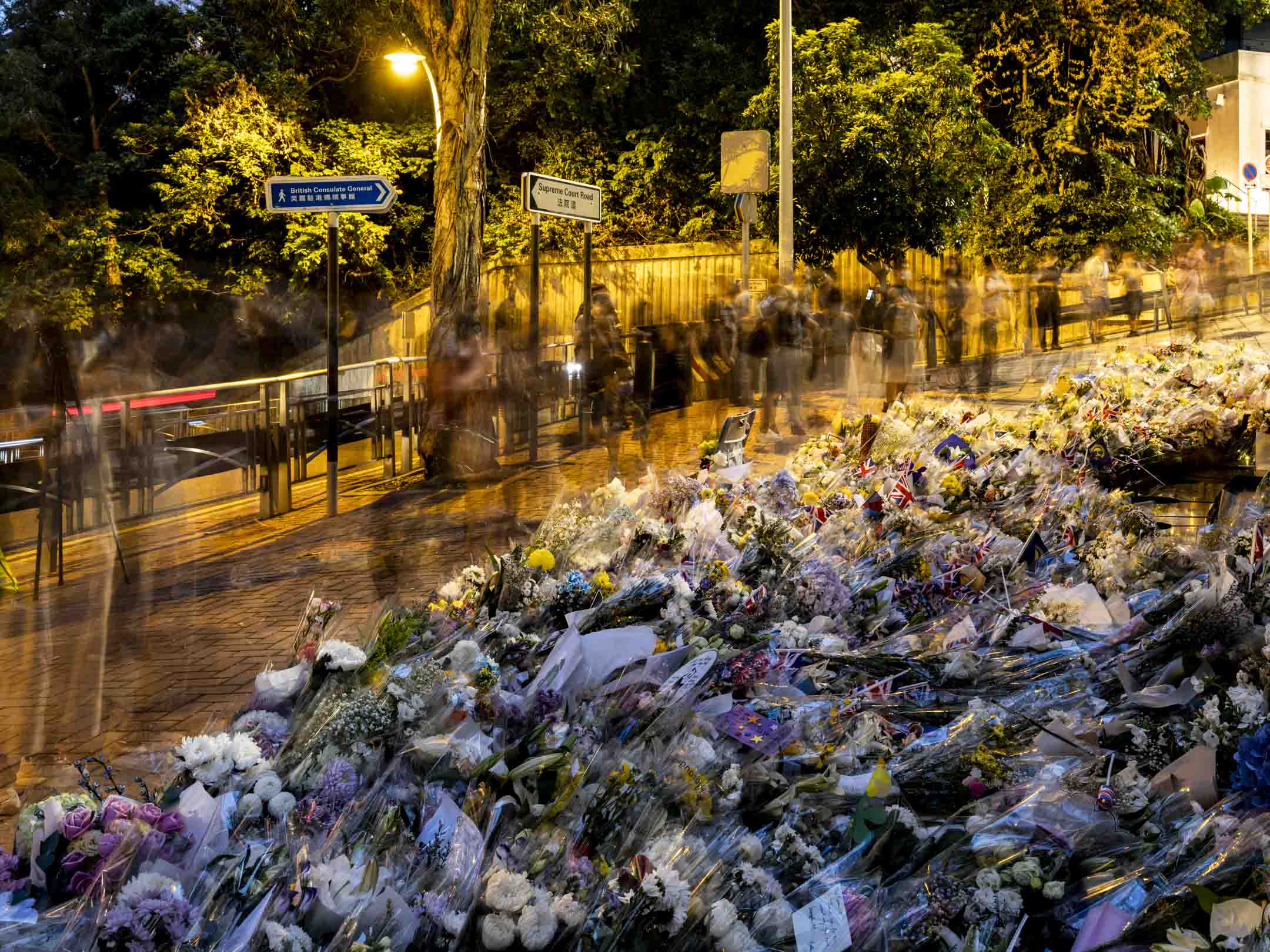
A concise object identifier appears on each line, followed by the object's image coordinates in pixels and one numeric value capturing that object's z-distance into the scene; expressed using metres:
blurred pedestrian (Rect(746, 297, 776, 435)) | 13.66
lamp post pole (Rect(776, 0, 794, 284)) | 15.14
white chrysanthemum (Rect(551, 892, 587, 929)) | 2.16
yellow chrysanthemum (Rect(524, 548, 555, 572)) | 3.68
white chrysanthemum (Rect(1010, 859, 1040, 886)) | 2.32
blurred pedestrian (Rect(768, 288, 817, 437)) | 13.95
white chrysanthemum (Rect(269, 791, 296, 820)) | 2.45
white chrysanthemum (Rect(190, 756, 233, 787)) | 2.52
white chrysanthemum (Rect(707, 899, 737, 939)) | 2.18
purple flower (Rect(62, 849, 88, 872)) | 2.31
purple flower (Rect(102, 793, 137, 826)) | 2.36
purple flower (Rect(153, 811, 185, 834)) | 2.32
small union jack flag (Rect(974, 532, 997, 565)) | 4.49
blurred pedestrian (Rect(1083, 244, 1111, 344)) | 18.67
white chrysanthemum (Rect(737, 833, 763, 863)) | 2.43
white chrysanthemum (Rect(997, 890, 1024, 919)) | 2.27
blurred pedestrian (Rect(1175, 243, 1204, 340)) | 18.66
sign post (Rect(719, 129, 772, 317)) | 13.86
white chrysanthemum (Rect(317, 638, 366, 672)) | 2.88
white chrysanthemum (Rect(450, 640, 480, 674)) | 2.98
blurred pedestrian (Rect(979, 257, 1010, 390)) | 16.81
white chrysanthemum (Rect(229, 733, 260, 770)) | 2.57
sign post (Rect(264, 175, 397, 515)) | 9.28
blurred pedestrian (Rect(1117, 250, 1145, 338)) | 18.81
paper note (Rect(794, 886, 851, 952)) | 2.21
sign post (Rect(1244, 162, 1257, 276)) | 24.75
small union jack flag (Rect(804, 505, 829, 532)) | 4.71
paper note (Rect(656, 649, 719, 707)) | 2.90
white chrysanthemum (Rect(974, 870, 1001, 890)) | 2.31
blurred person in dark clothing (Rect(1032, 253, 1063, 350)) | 18.69
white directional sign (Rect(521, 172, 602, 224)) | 10.92
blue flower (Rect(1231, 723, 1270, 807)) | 2.47
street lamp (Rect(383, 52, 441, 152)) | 13.69
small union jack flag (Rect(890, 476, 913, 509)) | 4.96
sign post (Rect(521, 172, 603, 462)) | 10.96
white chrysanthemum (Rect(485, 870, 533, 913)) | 2.16
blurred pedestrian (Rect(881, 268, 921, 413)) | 15.66
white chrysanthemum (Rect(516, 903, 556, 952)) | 2.12
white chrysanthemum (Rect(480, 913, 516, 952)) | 2.13
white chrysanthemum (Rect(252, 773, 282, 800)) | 2.48
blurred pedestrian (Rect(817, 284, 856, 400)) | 15.59
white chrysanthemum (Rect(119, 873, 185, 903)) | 2.08
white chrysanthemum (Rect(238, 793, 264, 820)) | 2.44
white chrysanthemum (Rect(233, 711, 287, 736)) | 2.79
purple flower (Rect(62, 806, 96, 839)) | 2.36
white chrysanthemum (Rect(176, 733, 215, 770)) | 2.55
